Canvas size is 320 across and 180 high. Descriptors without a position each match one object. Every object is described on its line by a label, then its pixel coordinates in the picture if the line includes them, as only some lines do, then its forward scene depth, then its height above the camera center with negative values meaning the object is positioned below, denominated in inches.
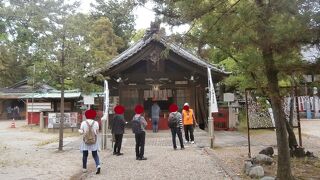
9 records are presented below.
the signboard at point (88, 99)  497.9 +19.3
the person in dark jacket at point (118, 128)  359.5 -26.8
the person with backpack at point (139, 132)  334.9 -30.5
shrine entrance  600.9 +57.1
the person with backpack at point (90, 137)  270.0 -29.2
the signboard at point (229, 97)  652.0 +25.7
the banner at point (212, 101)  419.5 +10.8
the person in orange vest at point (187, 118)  423.6 -16.7
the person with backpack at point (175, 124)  386.7 -24.1
